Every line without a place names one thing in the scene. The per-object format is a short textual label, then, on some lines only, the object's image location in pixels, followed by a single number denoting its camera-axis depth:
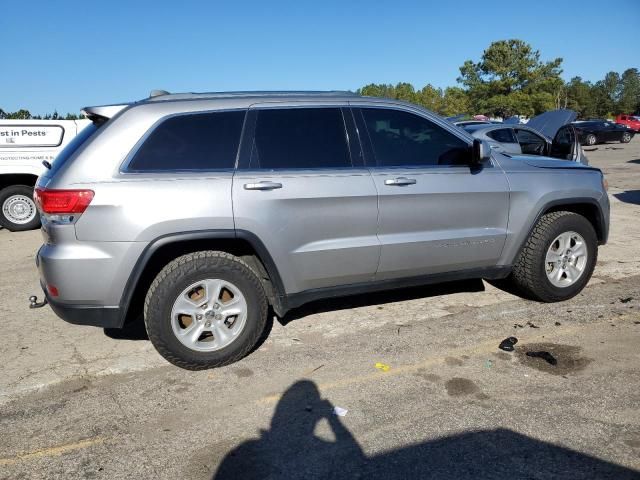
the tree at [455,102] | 63.00
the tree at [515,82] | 59.88
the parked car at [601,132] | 29.75
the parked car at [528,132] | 12.78
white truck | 8.98
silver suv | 3.38
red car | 41.91
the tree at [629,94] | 92.00
